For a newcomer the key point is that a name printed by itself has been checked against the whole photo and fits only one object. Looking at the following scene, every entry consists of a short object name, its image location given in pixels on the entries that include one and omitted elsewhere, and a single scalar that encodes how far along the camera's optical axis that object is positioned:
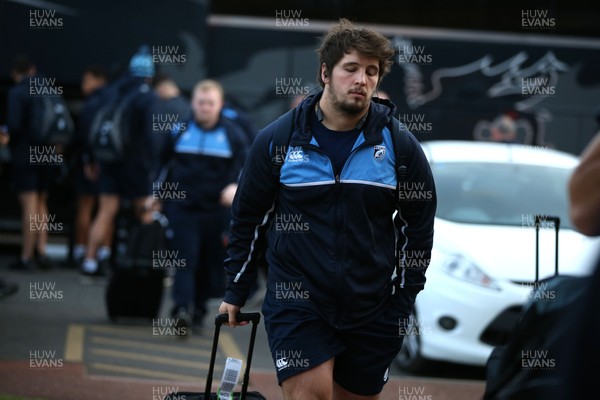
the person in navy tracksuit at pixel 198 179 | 20.36
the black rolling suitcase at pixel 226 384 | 9.81
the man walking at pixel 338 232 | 10.06
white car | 17.19
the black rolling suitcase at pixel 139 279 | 20.98
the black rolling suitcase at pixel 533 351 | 6.71
